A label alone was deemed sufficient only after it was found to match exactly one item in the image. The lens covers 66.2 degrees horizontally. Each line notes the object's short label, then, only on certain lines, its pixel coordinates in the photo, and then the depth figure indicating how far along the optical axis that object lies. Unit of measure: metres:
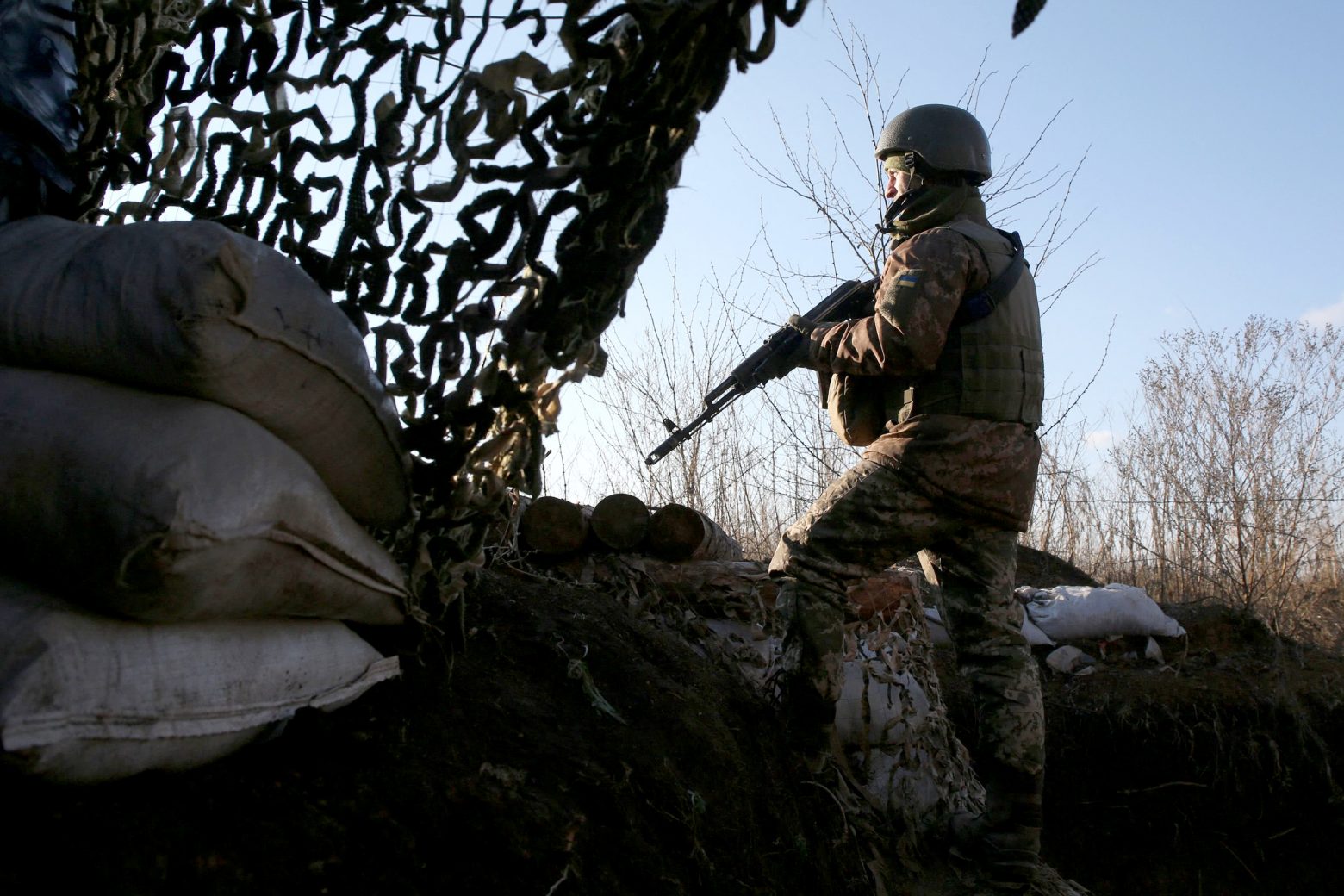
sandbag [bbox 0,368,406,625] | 1.33
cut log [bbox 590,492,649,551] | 3.89
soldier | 2.88
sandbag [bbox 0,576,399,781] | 1.26
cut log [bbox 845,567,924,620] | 3.85
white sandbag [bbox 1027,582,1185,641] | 5.43
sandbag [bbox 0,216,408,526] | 1.44
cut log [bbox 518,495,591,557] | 3.87
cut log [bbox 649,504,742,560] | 3.89
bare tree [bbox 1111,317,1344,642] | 6.96
